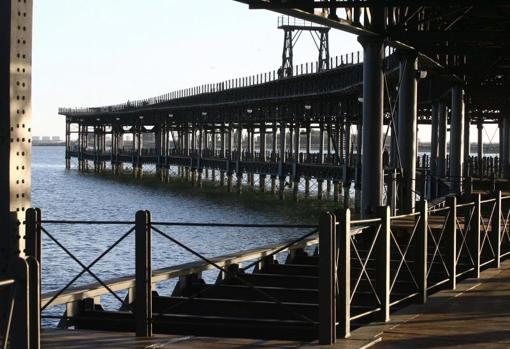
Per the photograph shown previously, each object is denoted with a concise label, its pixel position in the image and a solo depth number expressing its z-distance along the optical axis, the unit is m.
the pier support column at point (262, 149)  85.38
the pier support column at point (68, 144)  153.38
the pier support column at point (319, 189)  70.70
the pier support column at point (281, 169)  73.44
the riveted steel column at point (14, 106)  8.98
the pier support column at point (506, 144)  59.94
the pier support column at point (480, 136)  82.62
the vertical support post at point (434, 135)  49.21
